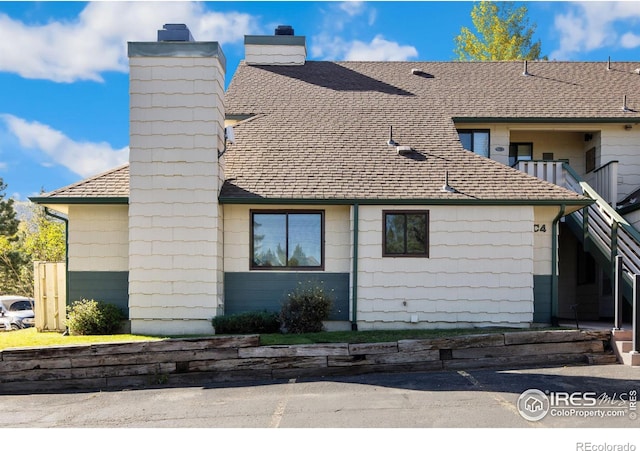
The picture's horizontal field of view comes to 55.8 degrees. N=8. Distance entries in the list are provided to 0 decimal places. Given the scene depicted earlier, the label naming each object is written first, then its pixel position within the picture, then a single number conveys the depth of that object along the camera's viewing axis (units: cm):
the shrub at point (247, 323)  1215
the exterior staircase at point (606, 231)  1020
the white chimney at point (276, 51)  2027
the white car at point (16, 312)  2733
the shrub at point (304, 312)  1209
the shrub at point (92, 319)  1230
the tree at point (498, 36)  2955
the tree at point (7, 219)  4359
